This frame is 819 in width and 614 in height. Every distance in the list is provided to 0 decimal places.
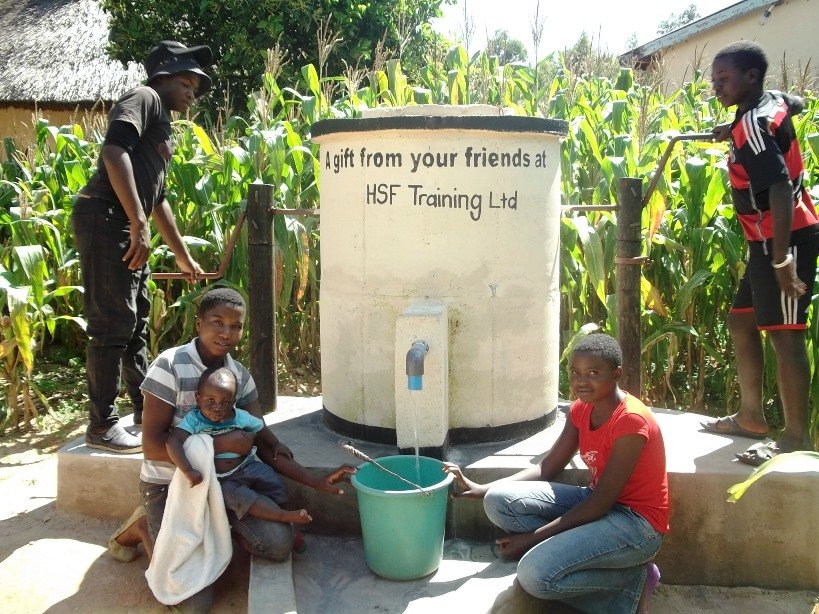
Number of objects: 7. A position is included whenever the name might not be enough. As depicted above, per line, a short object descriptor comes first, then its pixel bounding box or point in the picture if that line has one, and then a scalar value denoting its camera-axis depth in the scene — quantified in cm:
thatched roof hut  1397
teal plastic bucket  270
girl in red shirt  247
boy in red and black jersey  300
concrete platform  298
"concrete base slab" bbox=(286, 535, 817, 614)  264
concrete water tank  328
